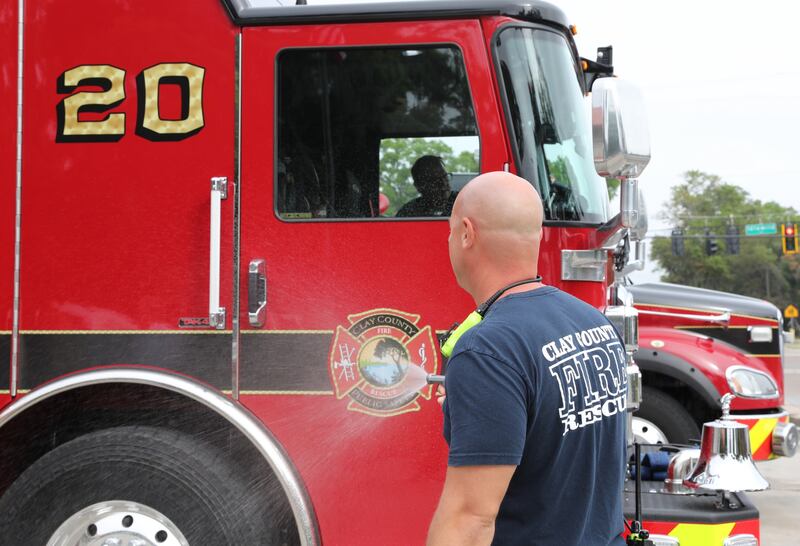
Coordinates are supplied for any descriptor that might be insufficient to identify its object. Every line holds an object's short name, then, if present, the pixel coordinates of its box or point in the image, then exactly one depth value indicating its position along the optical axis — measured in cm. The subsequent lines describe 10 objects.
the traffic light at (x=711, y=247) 4316
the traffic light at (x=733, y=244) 5334
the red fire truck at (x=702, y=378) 602
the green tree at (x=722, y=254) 7625
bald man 172
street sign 5569
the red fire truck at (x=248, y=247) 328
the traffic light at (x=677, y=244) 4803
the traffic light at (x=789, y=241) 3888
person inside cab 332
